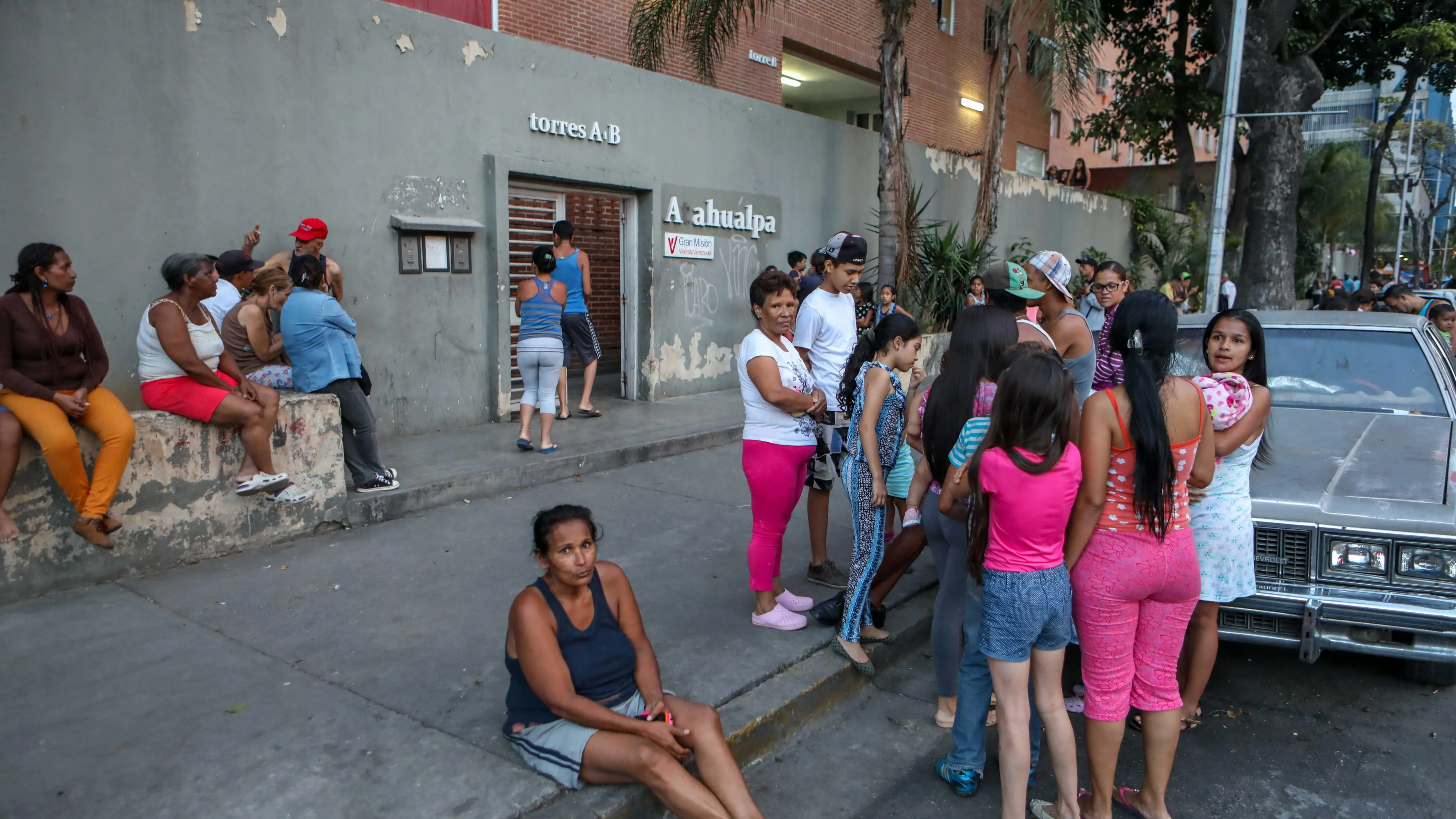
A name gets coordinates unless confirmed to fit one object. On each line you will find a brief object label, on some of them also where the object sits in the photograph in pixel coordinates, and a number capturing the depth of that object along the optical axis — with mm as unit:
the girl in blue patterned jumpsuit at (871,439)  4000
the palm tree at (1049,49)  11258
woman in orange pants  4617
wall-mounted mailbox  7922
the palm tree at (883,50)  11711
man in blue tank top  8695
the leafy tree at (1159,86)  21766
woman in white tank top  5160
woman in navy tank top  2977
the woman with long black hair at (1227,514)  3604
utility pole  14164
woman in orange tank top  2971
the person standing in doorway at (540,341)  7594
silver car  3793
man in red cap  6789
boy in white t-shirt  4957
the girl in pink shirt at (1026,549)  2871
